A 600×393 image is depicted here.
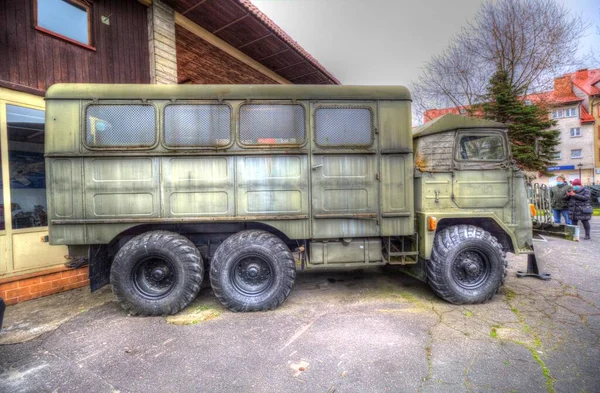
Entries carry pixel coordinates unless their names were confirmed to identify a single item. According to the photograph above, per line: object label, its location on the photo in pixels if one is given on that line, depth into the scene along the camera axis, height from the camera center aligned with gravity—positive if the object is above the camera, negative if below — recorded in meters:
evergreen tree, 12.45 +2.97
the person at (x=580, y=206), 8.30 -0.60
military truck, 3.66 +0.06
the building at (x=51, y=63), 4.42 +2.63
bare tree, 13.38 +7.23
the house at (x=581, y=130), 29.03 +6.49
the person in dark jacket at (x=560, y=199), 8.88 -0.38
